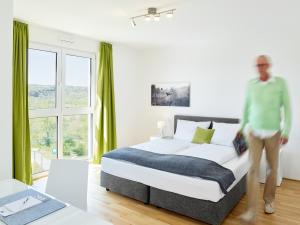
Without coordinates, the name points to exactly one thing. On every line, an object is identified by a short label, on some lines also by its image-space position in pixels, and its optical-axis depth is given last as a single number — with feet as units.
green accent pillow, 13.20
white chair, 5.81
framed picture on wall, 16.03
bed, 8.04
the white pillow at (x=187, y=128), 14.20
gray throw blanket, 8.26
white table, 3.90
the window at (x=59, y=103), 12.63
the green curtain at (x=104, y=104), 15.29
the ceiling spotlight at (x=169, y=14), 9.58
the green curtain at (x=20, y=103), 10.75
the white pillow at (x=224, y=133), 12.60
